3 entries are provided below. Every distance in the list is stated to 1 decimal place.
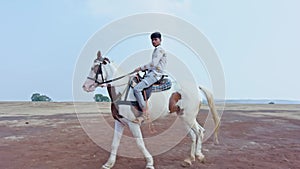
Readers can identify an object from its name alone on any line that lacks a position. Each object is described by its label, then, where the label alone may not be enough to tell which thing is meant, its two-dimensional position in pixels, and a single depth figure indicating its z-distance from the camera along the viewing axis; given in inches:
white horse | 226.2
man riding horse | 223.0
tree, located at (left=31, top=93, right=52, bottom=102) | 2336.1
